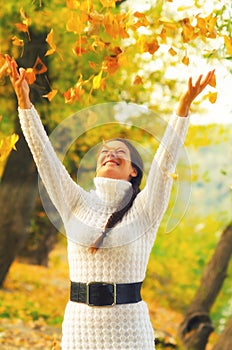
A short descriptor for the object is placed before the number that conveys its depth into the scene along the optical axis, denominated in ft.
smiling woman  17.88
